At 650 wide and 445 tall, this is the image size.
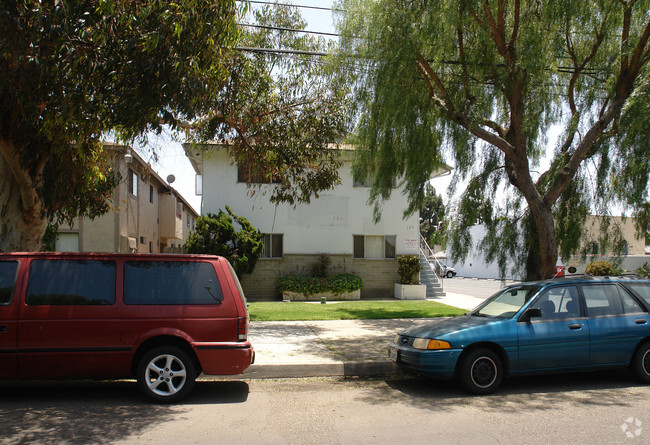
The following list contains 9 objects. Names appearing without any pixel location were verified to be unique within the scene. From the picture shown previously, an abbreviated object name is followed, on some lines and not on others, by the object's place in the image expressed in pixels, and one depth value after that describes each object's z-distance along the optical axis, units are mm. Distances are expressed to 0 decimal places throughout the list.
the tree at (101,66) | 6855
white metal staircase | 20780
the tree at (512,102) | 10039
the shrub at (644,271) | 18450
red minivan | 6094
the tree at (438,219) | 11514
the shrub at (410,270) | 19719
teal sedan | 6758
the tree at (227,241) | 16875
